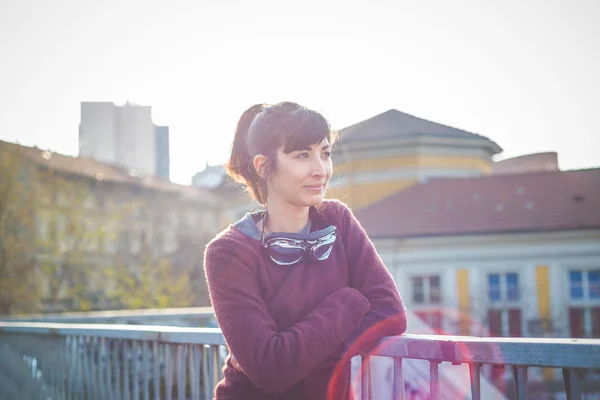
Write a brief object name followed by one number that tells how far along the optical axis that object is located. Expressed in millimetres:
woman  2164
